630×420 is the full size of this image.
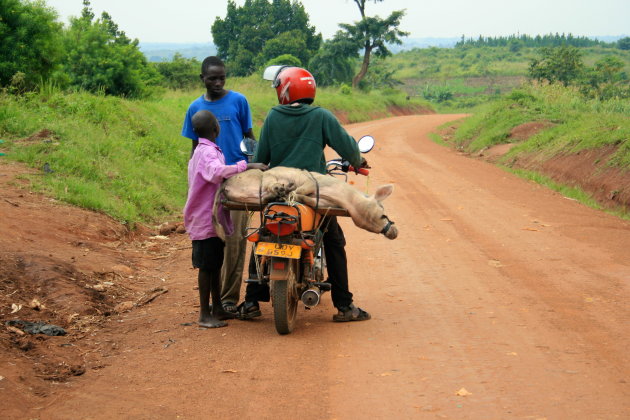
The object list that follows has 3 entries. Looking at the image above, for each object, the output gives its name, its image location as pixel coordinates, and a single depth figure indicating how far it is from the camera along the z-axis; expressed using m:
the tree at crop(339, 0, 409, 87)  53.19
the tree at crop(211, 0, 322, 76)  53.28
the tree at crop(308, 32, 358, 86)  51.75
